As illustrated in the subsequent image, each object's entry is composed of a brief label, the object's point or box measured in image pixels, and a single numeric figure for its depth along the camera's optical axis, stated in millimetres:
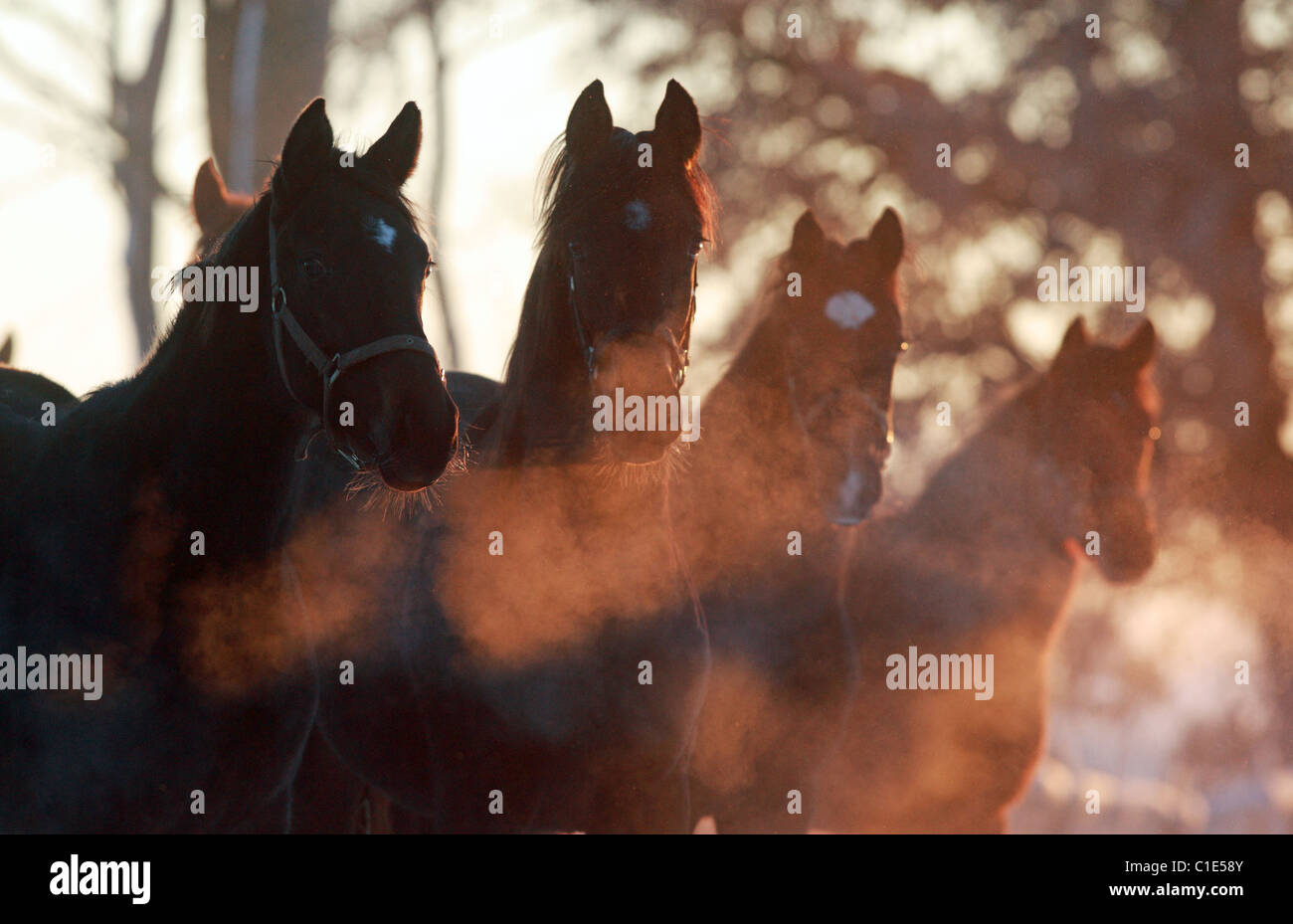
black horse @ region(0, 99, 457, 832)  6305
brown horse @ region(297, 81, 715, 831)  7305
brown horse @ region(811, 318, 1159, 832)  10859
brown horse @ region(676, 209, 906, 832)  9414
